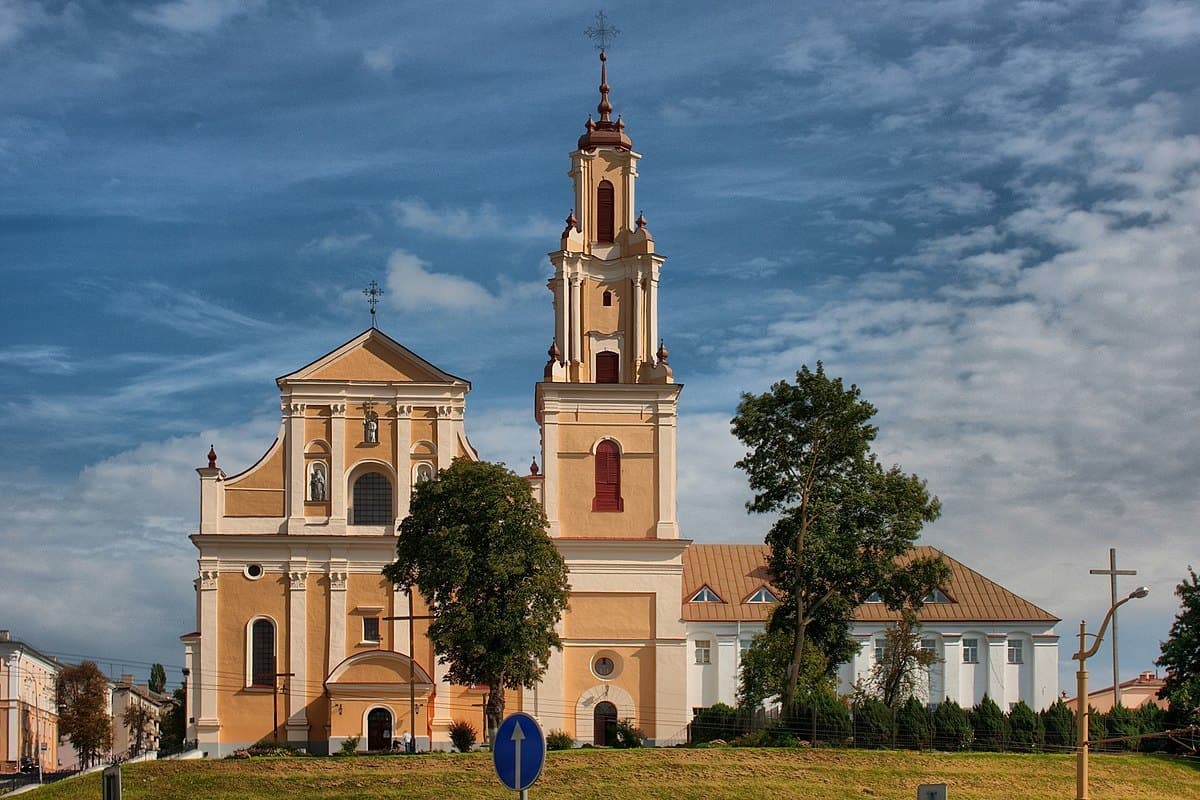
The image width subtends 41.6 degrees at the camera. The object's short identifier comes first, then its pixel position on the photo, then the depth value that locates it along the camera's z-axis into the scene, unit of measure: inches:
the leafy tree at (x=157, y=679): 5959.6
